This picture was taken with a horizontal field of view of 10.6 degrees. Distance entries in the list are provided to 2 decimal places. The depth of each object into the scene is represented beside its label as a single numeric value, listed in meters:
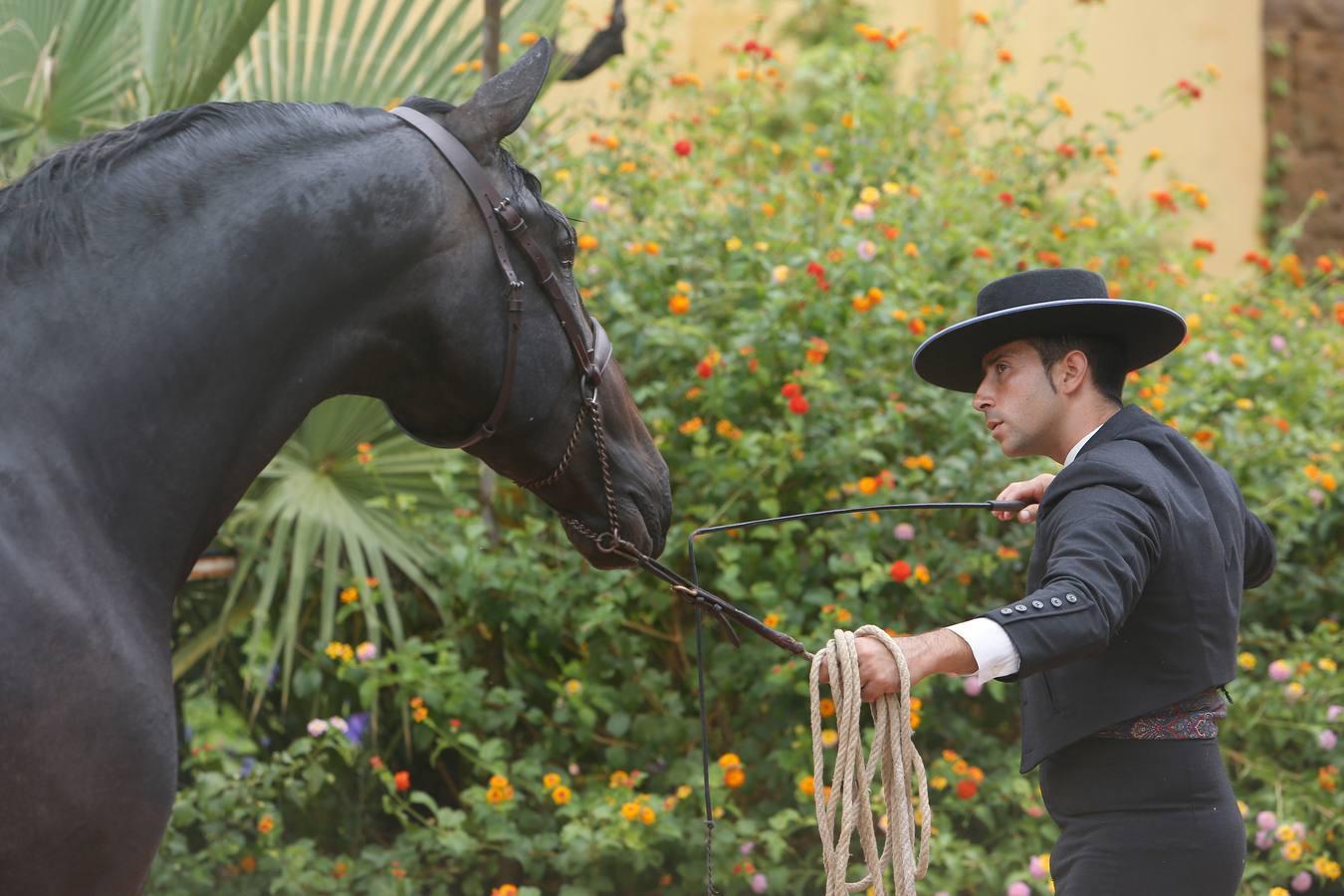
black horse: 8.71
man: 9.04
